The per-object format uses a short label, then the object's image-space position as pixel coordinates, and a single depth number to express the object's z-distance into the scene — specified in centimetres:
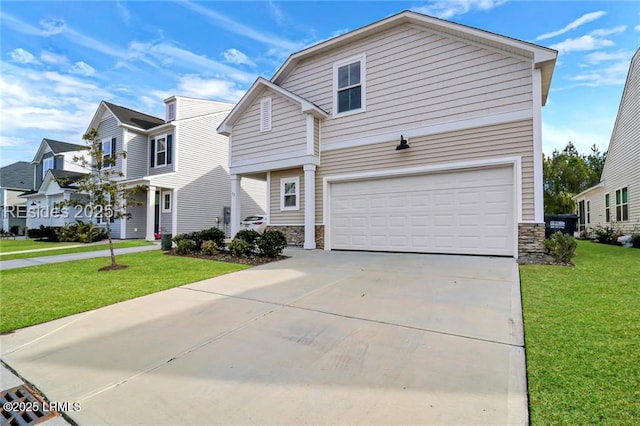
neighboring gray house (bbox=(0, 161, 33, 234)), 2706
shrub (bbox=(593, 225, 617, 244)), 1363
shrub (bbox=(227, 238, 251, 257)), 848
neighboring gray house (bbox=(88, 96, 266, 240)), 1641
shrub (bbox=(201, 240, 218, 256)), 909
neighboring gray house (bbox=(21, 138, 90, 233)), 2038
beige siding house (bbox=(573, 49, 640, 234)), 1226
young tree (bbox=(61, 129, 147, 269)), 775
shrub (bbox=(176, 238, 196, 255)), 955
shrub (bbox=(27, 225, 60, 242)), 1694
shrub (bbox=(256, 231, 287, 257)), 837
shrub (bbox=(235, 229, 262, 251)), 877
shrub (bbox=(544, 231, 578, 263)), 682
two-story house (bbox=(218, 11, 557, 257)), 781
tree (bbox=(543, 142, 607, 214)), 2808
